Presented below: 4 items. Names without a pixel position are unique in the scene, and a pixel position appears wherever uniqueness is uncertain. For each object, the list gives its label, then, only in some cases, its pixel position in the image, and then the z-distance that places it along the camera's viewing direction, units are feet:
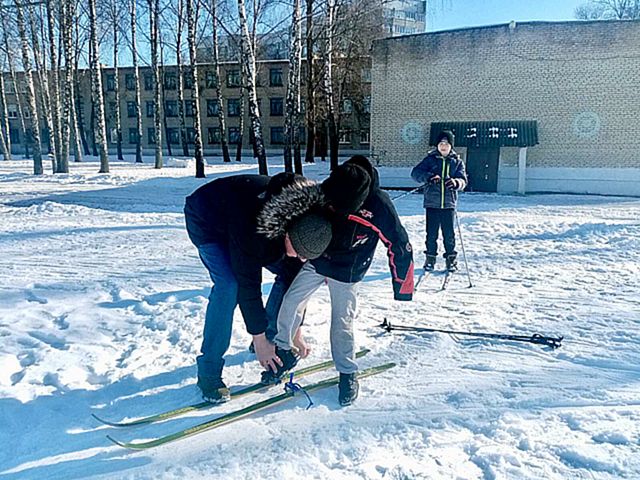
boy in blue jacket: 20.36
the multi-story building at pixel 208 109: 147.64
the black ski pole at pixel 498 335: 12.73
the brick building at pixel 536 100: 54.80
